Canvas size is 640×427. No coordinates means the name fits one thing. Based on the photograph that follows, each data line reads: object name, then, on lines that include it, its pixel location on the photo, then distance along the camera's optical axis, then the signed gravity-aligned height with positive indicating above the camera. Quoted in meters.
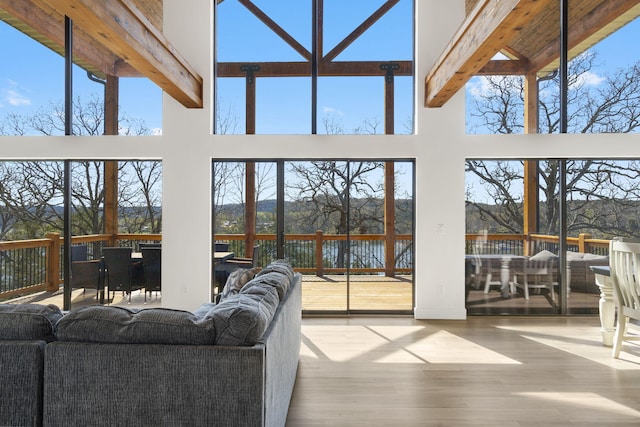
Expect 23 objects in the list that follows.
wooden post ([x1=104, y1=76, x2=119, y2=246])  5.14 +0.62
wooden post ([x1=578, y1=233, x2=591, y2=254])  5.01 -0.28
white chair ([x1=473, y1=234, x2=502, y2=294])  5.10 -0.67
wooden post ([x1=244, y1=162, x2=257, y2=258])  5.16 +0.13
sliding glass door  5.12 -0.05
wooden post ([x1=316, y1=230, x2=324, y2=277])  5.13 -0.43
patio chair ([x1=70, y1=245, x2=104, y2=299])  5.04 -0.67
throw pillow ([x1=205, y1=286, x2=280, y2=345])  1.68 -0.45
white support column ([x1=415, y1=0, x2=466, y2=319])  4.99 +0.07
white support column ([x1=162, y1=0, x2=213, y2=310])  5.04 +0.15
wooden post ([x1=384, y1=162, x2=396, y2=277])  5.14 -0.08
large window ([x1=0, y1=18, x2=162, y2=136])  5.11 +1.60
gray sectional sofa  1.63 -0.64
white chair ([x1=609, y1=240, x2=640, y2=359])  3.30 -0.53
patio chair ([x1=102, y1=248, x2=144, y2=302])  4.90 -0.66
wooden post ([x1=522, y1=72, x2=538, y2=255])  5.03 +0.52
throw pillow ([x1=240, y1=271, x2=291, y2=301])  2.54 -0.42
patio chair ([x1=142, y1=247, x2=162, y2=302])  5.06 -0.65
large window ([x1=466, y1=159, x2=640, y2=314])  5.00 +0.04
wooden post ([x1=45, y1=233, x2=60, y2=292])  5.09 -0.57
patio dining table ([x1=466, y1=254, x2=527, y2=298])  5.09 -0.61
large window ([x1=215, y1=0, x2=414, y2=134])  5.22 +2.10
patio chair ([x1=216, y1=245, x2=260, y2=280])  5.16 -0.57
